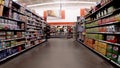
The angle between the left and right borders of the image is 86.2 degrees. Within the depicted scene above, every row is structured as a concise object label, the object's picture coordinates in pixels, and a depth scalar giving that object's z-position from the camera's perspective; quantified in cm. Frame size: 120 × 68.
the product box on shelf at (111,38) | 190
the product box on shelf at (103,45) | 225
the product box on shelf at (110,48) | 199
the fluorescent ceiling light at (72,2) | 873
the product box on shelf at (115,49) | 180
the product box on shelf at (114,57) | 182
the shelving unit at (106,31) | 186
